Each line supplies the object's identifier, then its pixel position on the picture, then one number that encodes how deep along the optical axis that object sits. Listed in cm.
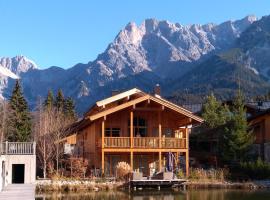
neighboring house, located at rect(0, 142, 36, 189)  3566
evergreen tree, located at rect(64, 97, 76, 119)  7884
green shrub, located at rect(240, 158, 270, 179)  4134
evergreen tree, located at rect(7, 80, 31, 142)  5388
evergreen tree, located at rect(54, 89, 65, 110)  8269
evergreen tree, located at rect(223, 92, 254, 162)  4372
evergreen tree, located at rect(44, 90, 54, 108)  7925
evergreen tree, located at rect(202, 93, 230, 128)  5625
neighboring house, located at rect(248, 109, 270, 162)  4903
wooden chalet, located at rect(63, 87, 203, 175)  4131
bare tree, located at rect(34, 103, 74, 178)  4269
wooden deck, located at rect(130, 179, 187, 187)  3719
